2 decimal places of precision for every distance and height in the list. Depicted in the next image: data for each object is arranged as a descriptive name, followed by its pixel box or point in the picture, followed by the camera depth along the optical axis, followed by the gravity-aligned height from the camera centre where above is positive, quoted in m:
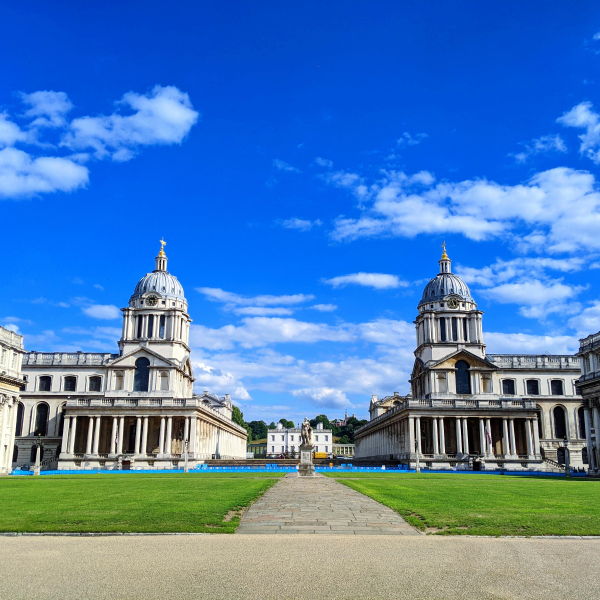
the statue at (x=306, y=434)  54.44 +0.66
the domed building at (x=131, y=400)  82.88 +5.91
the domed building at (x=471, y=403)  80.46 +5.41
